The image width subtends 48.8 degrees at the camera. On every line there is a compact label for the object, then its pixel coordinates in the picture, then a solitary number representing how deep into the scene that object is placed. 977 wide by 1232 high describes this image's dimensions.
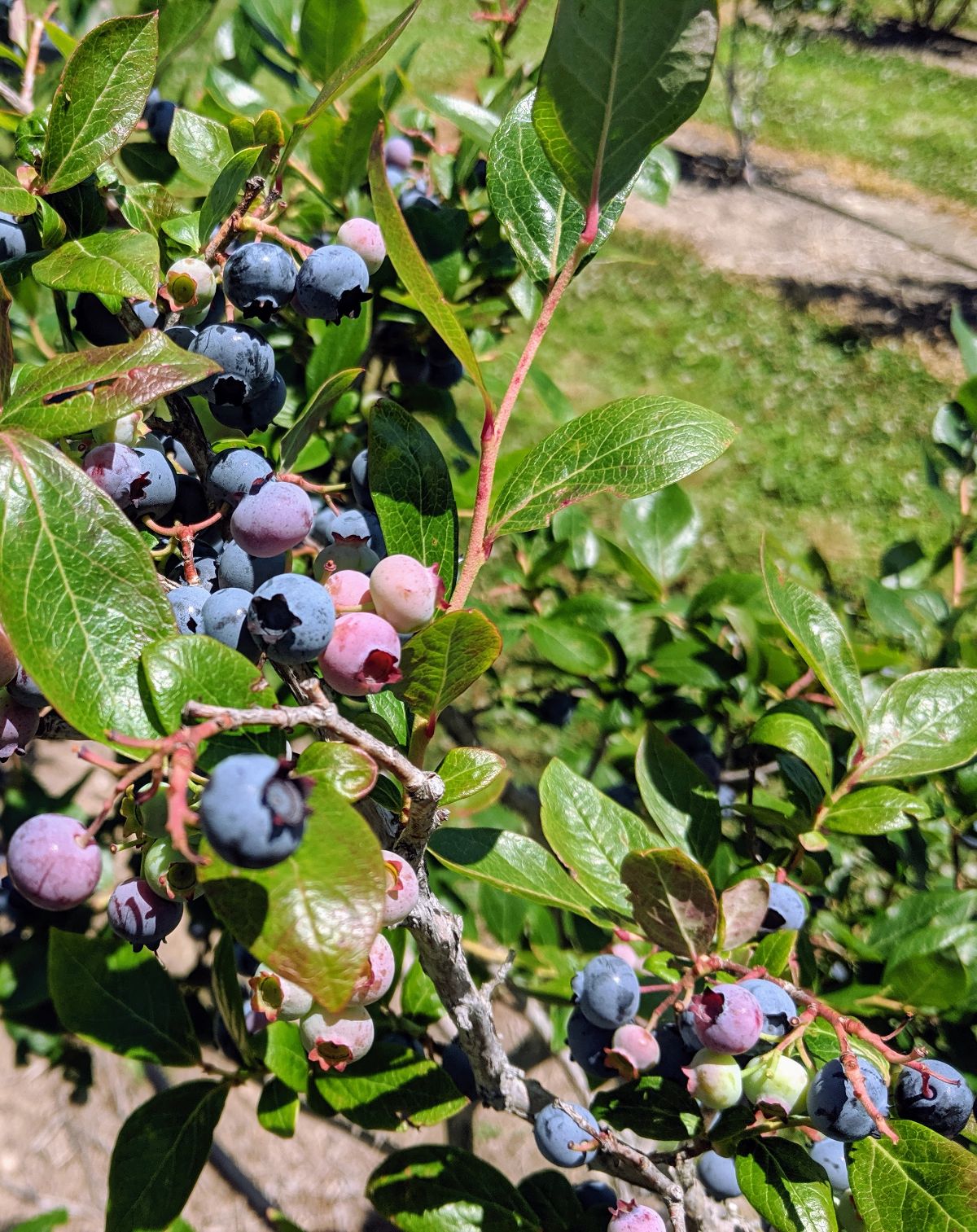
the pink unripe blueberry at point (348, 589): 0.19
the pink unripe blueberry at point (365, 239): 0.25
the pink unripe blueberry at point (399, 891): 0.17
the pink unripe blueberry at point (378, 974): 0.18
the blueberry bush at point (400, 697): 0.15
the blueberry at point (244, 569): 0.19
